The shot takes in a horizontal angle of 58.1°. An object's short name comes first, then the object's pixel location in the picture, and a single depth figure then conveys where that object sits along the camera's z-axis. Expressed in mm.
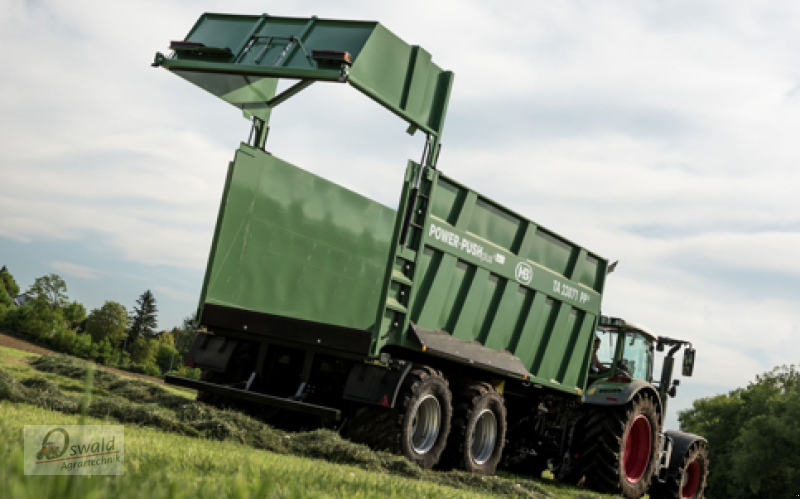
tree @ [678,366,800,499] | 32594
